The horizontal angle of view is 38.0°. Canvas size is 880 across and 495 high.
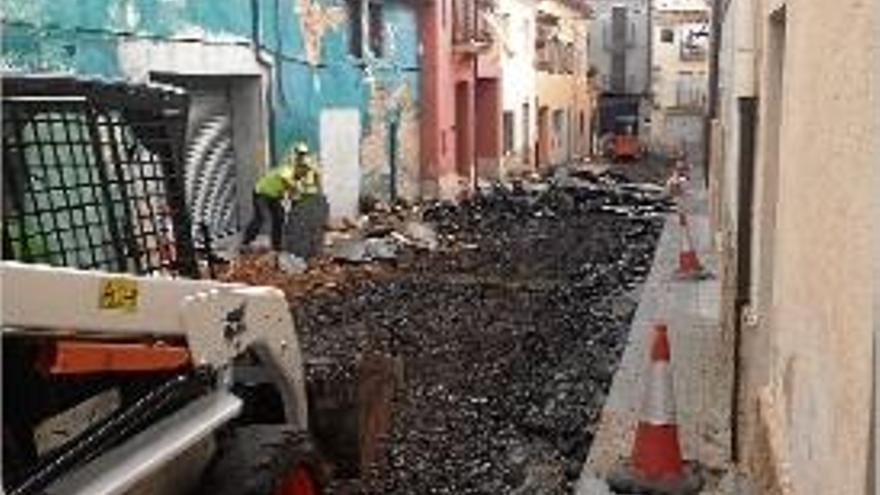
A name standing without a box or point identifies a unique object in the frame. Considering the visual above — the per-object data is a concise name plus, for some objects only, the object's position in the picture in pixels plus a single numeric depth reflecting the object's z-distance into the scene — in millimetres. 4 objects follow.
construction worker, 17734
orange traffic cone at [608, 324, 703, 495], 6816
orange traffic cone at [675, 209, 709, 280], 15914
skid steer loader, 4027
